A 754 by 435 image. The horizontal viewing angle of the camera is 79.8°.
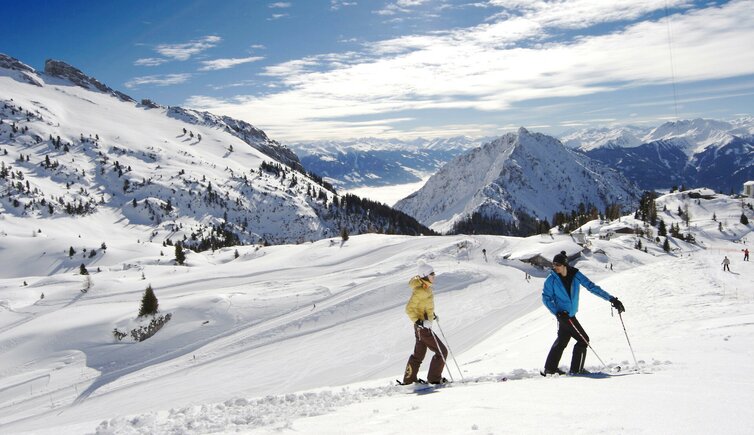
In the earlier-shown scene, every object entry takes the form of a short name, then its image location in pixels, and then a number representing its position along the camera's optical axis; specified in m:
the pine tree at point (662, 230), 100.97
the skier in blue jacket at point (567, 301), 9.18
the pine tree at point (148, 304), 30.14
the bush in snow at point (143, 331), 28.84
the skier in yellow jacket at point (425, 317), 9.84
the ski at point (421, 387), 9.88
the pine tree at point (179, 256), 60.21
